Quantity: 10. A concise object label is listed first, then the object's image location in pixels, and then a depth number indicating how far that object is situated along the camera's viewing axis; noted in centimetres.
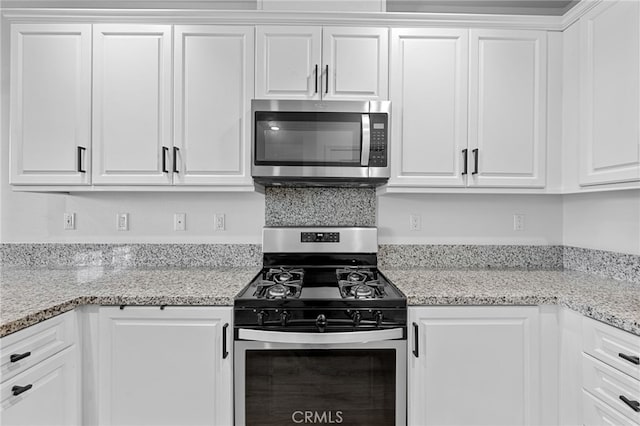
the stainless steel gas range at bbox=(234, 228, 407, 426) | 152
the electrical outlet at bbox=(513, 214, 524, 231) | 229
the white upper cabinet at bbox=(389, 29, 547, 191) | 194
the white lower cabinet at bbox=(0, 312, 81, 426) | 120
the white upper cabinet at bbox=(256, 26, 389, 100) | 193
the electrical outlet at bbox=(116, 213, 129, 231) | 226
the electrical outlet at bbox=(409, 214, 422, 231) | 230
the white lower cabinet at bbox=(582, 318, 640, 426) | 120
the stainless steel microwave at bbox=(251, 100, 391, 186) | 186
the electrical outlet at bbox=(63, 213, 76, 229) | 226
